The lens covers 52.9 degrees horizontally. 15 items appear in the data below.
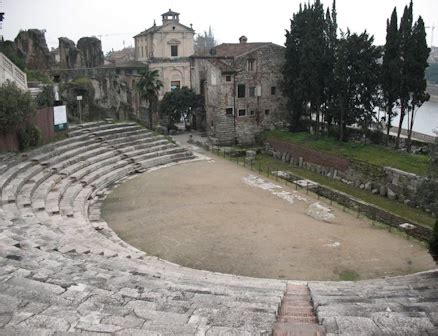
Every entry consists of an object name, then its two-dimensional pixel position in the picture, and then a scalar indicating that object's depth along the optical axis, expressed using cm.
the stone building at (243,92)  3853
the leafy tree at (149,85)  3738
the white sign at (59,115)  2795
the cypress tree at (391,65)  2886
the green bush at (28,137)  2430
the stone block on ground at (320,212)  2073
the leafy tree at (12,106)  2241
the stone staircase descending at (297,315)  807
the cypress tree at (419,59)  2848
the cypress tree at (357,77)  3083
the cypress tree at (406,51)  2862
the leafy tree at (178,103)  4216
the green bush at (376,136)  3284
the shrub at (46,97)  2834
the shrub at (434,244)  1213
